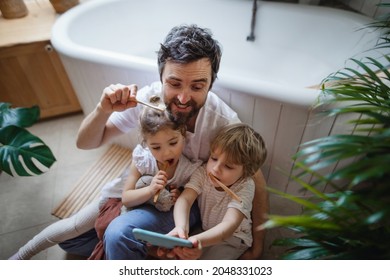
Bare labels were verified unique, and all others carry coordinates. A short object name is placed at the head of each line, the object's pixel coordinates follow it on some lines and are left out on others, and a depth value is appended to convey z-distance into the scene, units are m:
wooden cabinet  1.42
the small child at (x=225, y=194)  0.75
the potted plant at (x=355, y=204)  0.37
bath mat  1.26
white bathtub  0.88
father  0.74
